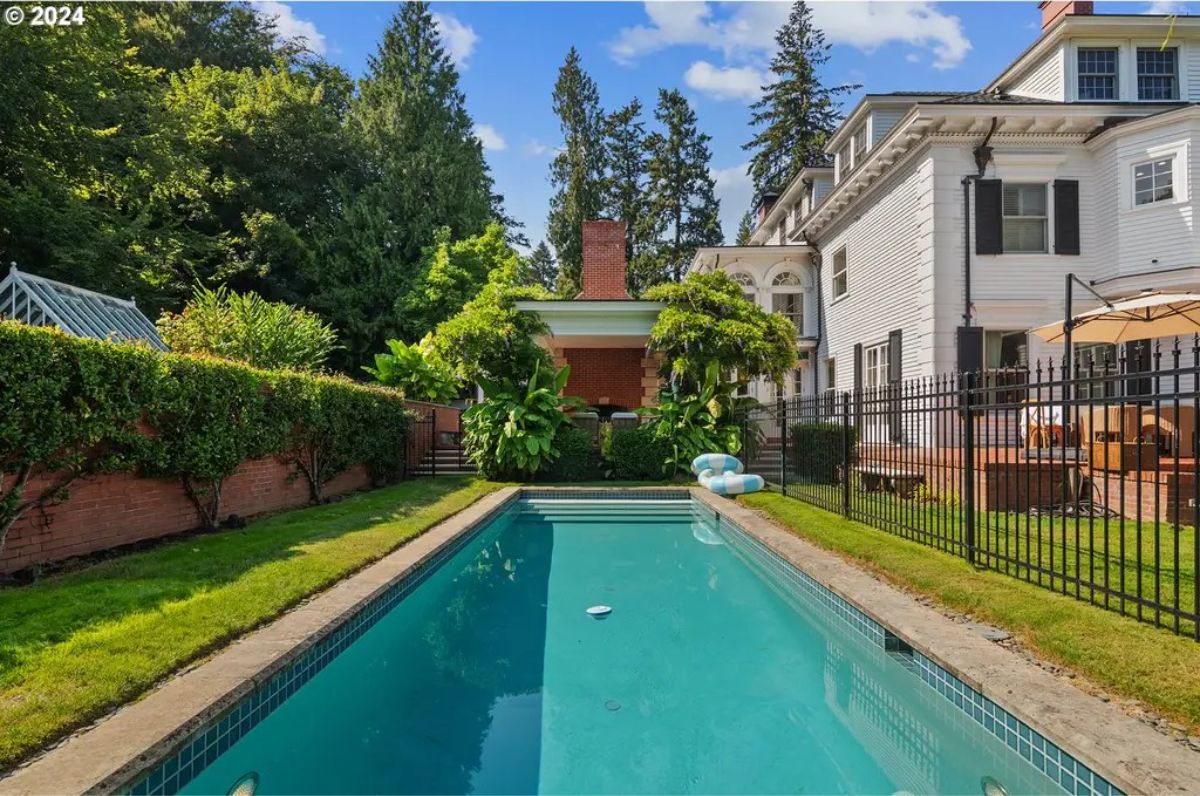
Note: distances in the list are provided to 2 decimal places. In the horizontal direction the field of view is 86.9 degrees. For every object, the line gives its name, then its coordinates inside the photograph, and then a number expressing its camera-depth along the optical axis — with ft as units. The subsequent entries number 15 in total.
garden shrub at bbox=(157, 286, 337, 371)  52.60
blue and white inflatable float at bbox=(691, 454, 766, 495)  38.32
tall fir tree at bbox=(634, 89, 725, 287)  127.03
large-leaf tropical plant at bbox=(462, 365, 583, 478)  44.29
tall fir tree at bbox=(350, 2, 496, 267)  95.04
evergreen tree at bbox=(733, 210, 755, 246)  165.00
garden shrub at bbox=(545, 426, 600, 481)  46.85
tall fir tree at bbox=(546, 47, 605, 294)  117.39
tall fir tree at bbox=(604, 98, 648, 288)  127.85
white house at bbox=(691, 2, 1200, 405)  38.68
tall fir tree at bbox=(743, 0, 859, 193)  110.73
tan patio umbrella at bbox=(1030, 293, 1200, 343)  26.40
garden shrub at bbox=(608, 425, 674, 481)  46.50
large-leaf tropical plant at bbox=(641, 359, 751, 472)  45.16
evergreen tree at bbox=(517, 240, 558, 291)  187.42
